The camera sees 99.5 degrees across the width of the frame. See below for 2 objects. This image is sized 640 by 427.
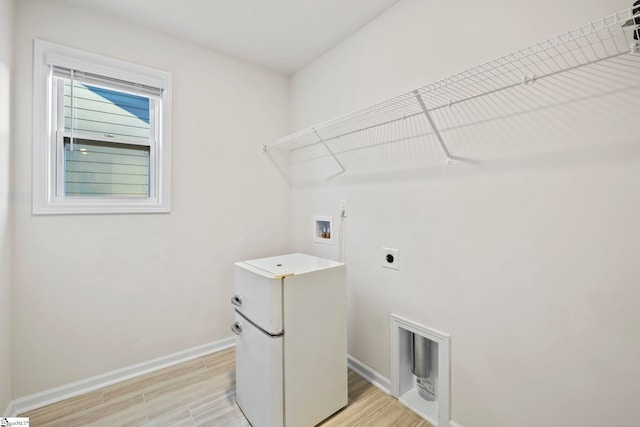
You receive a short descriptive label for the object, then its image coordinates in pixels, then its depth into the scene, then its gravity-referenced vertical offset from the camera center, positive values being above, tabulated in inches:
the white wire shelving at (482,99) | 39.2 +21.8
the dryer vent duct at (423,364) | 65.3 -36.3
